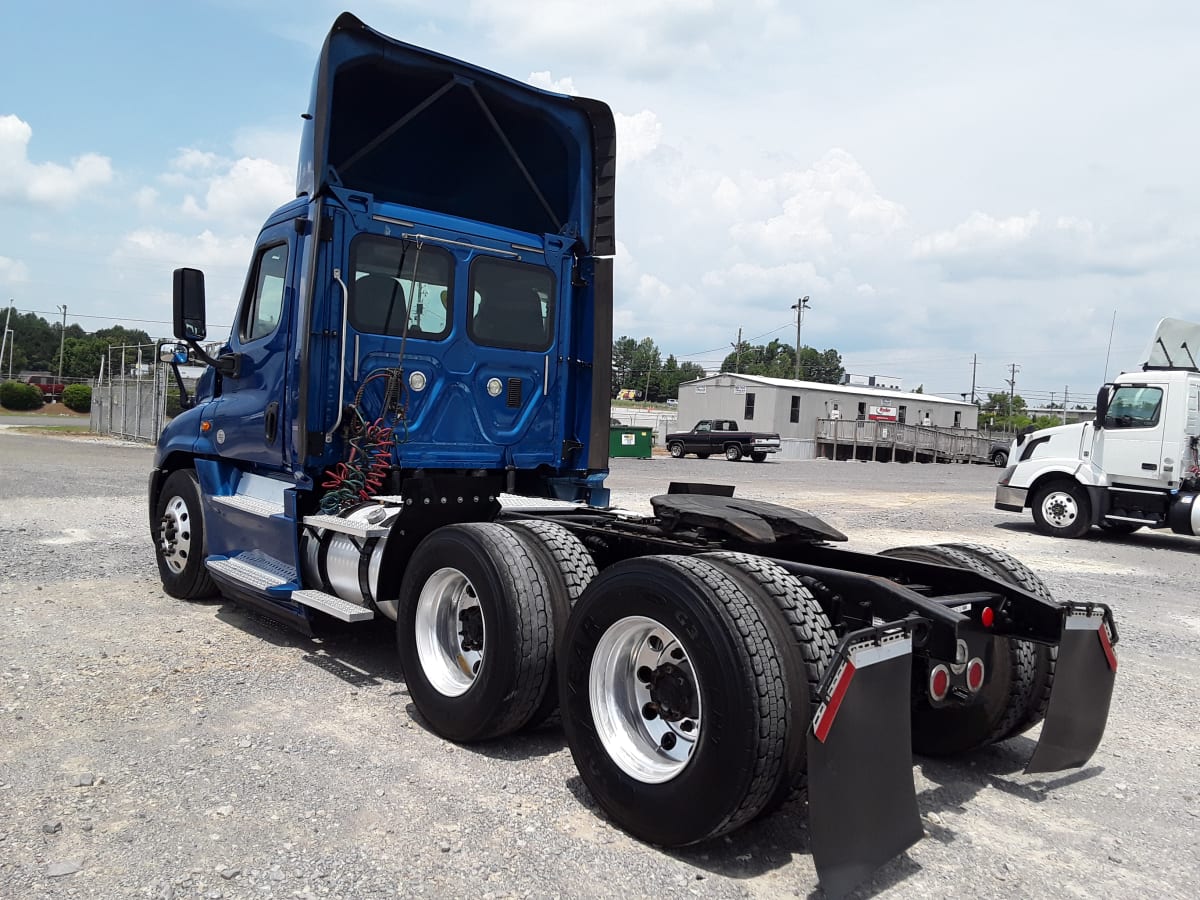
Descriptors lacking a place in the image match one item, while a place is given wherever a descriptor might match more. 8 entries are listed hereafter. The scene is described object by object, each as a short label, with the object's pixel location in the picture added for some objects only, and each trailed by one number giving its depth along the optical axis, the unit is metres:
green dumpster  31.42
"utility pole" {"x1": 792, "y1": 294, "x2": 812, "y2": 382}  65.62
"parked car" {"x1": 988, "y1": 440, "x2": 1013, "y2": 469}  39.97
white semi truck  13.23
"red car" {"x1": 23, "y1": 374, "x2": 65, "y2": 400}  65.28
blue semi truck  3.00
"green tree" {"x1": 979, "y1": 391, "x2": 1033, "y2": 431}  77.15
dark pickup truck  35.69
